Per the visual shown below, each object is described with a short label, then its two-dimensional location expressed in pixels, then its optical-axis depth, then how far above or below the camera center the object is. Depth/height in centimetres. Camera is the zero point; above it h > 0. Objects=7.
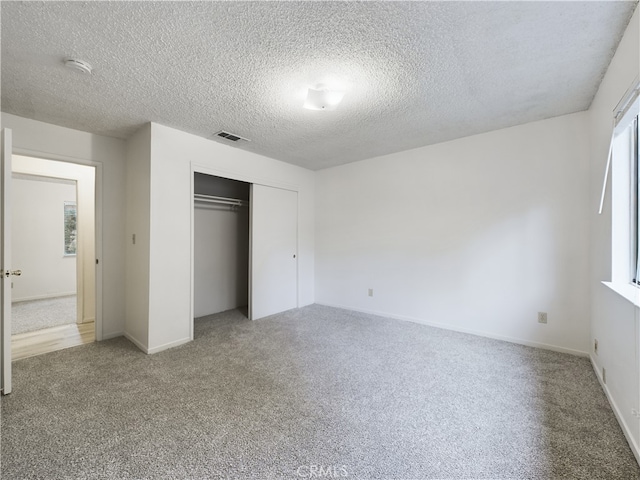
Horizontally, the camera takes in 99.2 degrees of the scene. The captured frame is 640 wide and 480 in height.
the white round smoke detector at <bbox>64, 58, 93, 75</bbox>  179 +117
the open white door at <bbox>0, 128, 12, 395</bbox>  193 -15
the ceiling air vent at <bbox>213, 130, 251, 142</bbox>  309 +120
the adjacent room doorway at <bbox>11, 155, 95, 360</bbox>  332 -30
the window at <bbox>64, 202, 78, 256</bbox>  522 +21
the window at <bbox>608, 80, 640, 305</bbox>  185 +22
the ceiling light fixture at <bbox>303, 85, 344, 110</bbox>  210 +110
